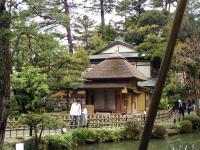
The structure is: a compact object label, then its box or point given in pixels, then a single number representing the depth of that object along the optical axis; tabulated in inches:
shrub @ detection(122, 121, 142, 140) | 937.5
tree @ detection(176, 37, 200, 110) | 1286.9
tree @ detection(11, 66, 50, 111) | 743.7
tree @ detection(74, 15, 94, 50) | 1909.4
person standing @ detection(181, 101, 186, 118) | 1193.9
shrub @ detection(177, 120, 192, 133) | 1076.3
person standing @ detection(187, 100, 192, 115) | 1342.4
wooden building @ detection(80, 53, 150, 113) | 1275.8
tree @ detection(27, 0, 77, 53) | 457.4
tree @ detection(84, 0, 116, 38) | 2049.7
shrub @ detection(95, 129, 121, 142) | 885.2
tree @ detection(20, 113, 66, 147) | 684.1
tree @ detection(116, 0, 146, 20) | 2097.1
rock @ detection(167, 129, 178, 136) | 1021.6
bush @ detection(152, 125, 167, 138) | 965.4
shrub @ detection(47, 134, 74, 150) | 732.0
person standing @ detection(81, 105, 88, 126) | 926.9
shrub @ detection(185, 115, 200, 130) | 1136.2
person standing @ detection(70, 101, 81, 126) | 914.1
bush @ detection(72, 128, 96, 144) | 830.5
